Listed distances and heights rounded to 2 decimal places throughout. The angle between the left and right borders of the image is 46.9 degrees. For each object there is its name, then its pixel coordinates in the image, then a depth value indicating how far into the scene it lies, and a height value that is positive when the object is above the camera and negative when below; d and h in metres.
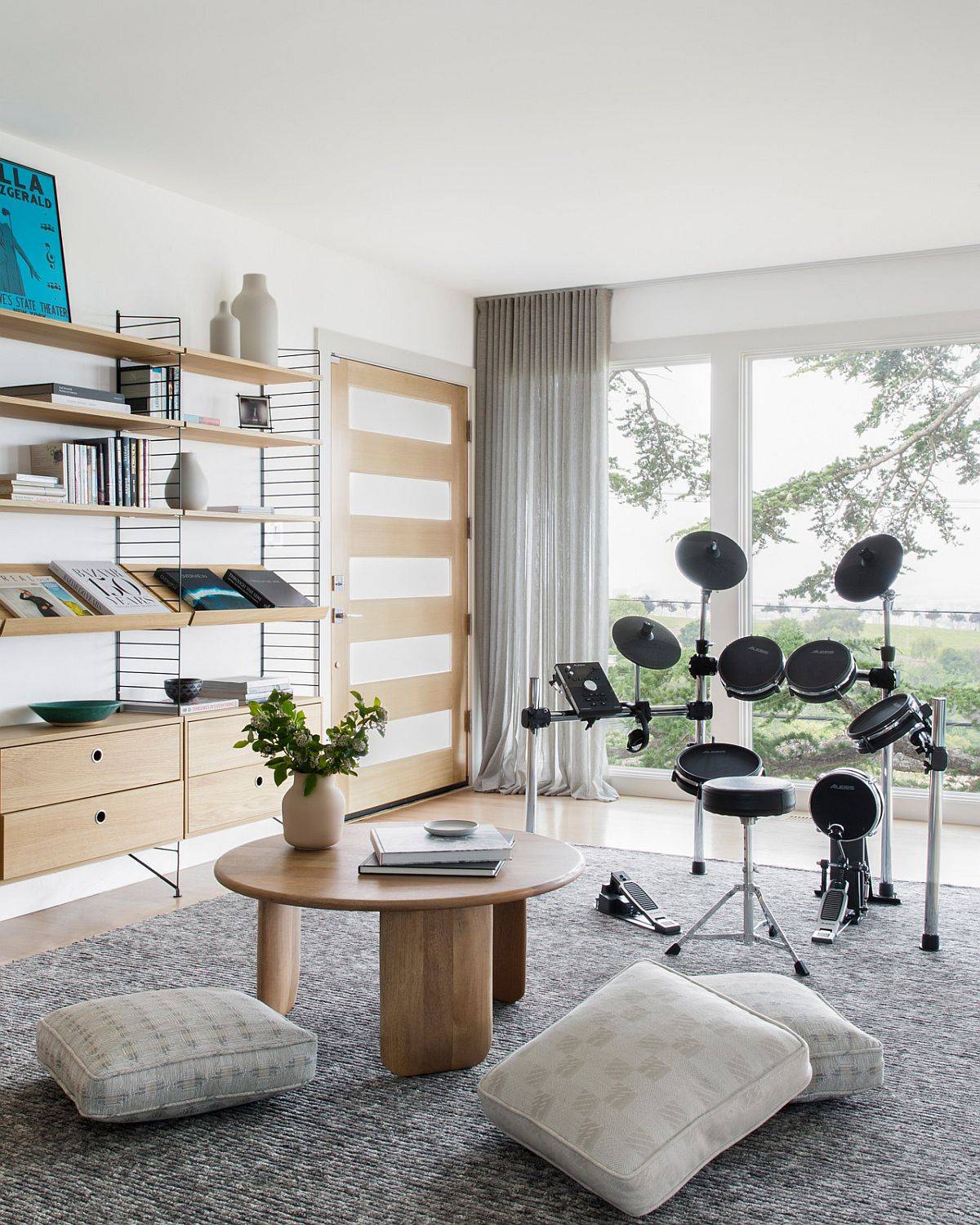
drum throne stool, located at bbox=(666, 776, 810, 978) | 3.36 -0.66
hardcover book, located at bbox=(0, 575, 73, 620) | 3.62 -0.05
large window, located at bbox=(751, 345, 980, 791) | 5.42 +0.38
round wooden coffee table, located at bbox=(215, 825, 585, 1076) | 2.56 -0.80
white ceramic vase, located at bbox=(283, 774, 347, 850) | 2.96 -0.60
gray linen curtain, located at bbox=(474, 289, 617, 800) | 6.02 +0.41
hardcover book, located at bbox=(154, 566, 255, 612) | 4.29 +0.00
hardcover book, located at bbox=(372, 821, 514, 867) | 2.75 -0.64
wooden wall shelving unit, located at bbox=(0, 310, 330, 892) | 3.53 -0.46
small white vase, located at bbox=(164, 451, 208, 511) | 4.21 +0.39
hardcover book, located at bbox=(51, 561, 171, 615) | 3.89 +0.00
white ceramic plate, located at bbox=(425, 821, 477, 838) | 2.88 -0.62
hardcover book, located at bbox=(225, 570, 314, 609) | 4.59 +0.00
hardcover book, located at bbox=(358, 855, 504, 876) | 2.72 -0.68
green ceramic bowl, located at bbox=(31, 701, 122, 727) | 3.75 -0.42
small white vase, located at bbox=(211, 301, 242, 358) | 4.50 +1.01
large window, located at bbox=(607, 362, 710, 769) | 6.02 +0.49
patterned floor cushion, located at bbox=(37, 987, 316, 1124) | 2.29 -0.98
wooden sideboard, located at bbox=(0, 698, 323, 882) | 3.47 -0.68
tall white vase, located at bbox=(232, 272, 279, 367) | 4.57 +1.10
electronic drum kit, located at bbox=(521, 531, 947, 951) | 3.71 -0.44
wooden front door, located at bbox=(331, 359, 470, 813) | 5.44 +0.09
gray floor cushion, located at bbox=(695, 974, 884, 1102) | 2.45 -0.99
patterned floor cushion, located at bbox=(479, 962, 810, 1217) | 2.02 -0.95
